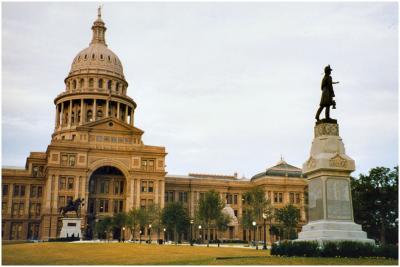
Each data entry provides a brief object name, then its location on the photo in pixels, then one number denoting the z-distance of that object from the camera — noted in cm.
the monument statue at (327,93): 2477
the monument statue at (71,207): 6850
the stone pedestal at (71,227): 6888
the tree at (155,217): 7806
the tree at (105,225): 8256
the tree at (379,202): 5472
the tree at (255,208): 7870
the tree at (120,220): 8138
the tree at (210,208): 7181
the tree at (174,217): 7621
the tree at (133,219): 7775
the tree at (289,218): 7150
